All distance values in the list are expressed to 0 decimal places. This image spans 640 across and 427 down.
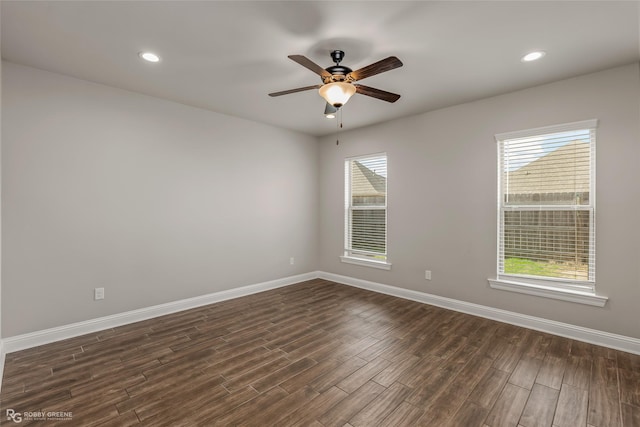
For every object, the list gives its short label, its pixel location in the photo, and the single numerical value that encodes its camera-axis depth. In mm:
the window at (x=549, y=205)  2977
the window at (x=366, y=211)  4754
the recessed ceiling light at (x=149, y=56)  2556
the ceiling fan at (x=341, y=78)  2127
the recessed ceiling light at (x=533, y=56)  2521
